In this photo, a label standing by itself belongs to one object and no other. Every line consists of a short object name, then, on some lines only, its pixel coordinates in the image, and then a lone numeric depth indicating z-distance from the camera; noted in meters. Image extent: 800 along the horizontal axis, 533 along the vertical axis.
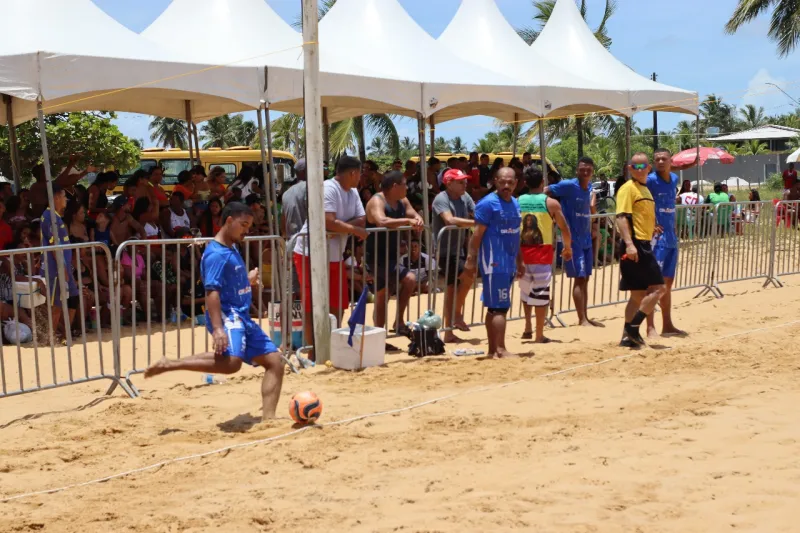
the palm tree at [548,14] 37.88
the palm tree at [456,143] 77.51
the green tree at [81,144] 37.31
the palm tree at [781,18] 31.53
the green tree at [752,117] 92.56
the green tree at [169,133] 74.31
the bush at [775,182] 47.42
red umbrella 28.81
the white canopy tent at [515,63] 15.83
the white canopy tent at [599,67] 17.58
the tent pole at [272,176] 12.22
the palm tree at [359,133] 29.12
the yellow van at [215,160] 21.33
